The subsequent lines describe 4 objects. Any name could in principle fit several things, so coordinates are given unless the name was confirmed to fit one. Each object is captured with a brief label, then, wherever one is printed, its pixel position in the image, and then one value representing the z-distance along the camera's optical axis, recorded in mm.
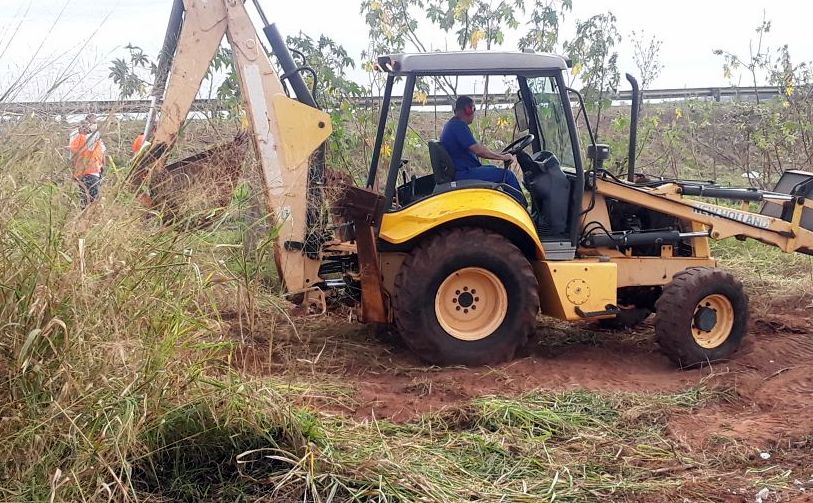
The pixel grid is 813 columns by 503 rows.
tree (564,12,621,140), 12383
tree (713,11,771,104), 14852
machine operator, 7410
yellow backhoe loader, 6961
